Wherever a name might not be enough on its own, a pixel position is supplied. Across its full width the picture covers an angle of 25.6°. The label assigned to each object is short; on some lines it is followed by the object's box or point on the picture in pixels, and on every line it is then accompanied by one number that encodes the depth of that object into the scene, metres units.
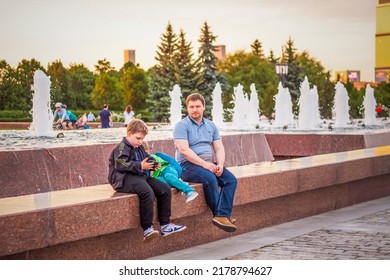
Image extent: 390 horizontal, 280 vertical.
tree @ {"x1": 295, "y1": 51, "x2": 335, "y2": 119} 40.81
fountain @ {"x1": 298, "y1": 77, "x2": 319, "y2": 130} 20.91
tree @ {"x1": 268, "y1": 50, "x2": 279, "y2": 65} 75.50
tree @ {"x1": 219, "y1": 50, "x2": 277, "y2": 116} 69.00
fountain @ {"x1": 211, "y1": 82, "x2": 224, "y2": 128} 26.81
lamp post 30.64
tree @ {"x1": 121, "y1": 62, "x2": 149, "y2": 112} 65.75
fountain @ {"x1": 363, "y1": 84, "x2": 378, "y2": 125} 24.54
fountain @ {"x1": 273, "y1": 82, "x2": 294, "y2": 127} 24.45
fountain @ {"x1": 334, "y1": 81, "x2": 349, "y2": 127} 22.42
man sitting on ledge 6.75
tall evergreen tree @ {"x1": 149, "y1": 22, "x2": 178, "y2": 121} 46.53
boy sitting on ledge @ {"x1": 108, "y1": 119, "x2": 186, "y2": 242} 6.11
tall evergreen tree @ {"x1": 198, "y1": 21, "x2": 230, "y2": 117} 49.67
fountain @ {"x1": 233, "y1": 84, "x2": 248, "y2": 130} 22.26
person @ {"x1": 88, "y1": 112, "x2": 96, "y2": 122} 29.86
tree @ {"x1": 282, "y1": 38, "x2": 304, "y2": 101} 61.00
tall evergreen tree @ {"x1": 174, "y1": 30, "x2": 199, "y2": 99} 48.44
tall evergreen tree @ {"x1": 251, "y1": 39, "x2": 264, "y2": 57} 77.19
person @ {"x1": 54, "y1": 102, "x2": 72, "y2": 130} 16.28
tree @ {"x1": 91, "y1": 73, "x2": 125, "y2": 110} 55.41
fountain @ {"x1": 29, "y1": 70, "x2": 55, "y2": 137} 13.92
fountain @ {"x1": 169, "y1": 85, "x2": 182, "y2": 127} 27.38
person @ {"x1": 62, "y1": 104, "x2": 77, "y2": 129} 17.54
